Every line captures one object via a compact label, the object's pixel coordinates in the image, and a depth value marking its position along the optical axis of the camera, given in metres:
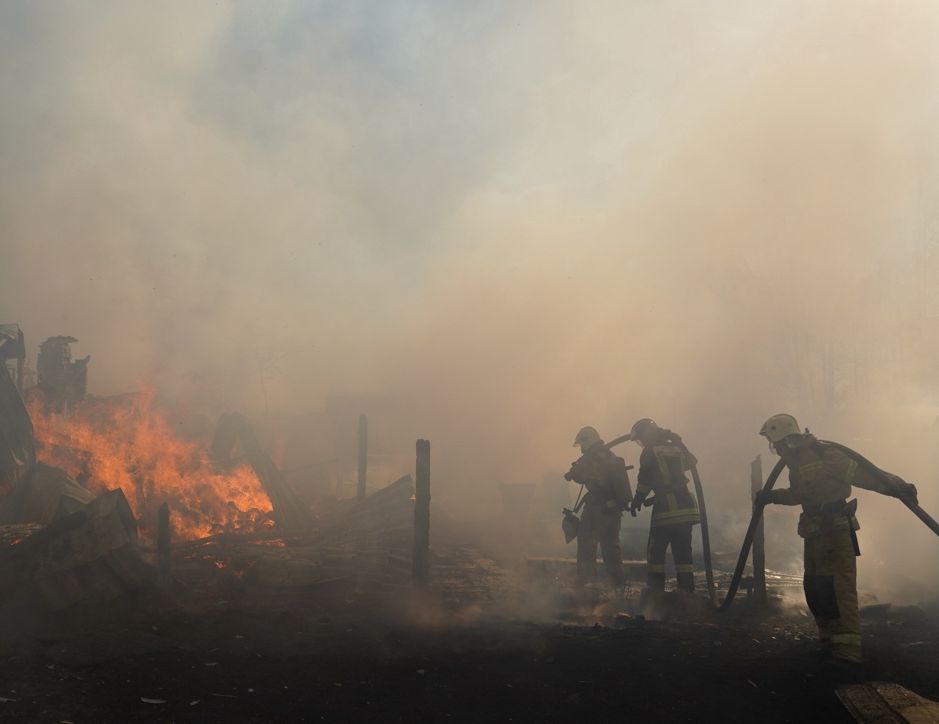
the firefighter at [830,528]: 6.16
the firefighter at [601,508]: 10.03
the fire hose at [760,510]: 6.37
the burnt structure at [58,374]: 21.58
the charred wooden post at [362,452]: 16.19
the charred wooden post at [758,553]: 8.89
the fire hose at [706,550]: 8.56
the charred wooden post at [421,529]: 9.09
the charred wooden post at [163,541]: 8.67
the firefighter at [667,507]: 8.59
